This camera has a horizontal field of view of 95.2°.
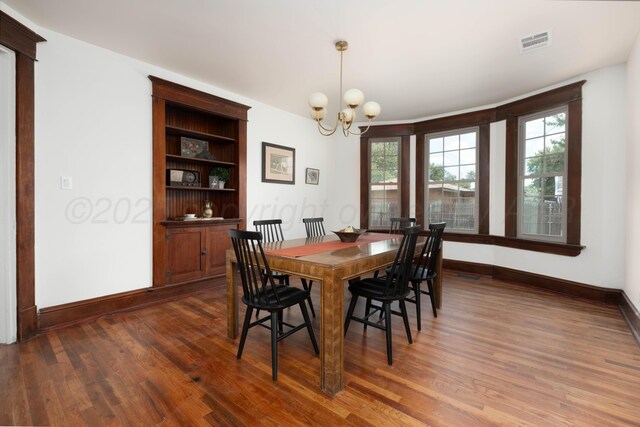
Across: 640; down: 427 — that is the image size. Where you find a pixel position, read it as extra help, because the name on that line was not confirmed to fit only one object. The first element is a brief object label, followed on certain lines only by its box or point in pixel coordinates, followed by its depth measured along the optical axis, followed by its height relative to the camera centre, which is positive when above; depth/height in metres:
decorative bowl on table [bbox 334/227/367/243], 2.82 -0.23
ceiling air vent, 2.64 +1.60
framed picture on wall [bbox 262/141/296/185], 4.61 +0.78
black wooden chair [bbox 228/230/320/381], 1.92 -0.62
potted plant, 4.09 +0.52
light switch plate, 2.71 +0.26
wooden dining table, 1.78 -0.40
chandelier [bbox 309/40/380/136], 2.58 +0.97
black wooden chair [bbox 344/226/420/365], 2.13 -0.61
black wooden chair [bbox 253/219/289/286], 2.84 -0.30
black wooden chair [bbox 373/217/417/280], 3.72 -0.17
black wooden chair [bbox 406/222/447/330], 2.66 -0.56
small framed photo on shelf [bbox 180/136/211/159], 3.77 +0.84
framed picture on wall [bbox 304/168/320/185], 5.38 +0.66
